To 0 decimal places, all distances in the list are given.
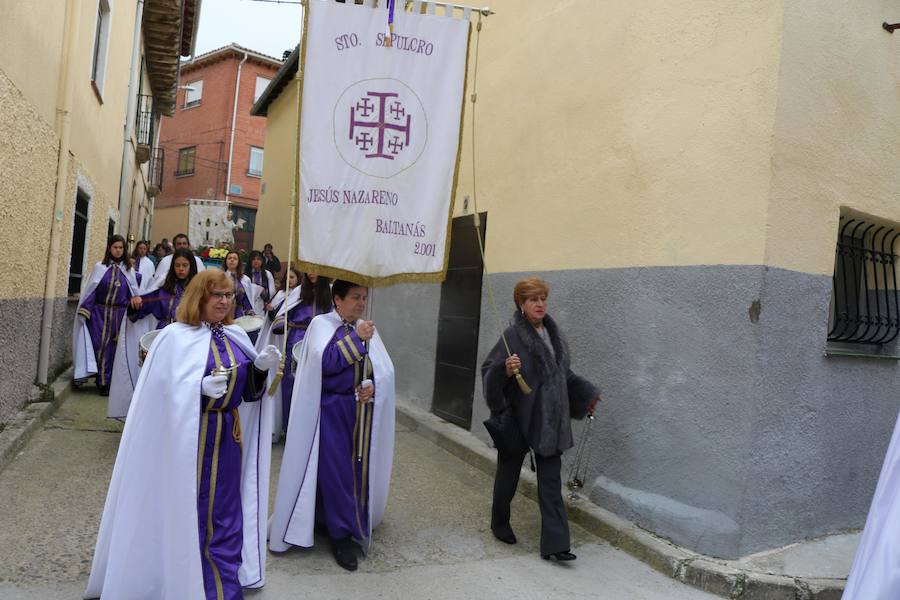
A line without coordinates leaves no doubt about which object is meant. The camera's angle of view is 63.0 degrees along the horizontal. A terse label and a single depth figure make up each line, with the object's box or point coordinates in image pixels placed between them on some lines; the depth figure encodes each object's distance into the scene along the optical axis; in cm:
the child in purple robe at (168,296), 671
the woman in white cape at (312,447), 426
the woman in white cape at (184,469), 327
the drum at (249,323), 384
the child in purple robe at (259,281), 920
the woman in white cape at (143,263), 809
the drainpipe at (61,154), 704
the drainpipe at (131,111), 1255
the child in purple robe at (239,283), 788
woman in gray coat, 450
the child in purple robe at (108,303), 830
